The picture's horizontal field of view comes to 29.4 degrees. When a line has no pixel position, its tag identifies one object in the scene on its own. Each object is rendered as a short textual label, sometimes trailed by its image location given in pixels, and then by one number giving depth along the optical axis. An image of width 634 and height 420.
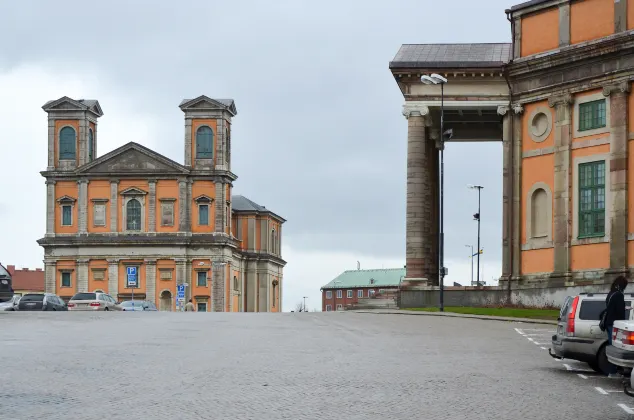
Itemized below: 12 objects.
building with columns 52.28
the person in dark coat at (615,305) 21.70
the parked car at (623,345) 18.19
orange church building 129.75
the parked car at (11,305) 73.06
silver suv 23.08
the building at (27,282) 196.12
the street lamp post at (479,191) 89.31
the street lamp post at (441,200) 54.12
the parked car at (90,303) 71.75
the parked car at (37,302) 70.26
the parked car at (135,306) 78.30
